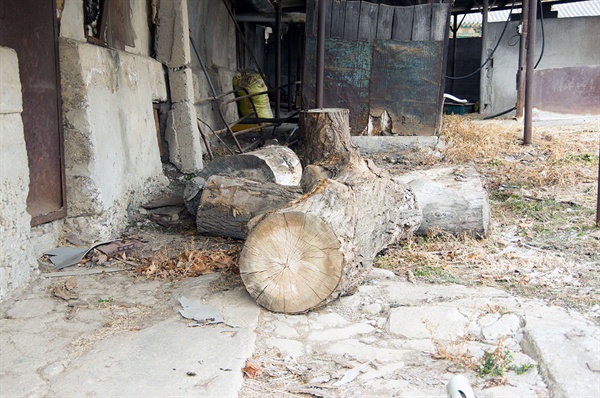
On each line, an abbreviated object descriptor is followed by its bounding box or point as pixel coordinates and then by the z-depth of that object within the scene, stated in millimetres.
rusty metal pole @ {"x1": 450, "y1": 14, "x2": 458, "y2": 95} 14469
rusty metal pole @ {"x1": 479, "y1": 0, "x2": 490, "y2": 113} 11448
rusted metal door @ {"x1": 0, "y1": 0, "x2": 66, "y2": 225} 3699
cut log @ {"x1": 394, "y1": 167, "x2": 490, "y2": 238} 4531
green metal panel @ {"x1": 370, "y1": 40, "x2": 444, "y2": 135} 7426
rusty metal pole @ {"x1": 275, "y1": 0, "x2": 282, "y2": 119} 9375
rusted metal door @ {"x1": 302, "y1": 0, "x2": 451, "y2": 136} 7383
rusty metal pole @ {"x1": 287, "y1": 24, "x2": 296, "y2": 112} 13551
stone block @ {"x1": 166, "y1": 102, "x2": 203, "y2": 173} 6293
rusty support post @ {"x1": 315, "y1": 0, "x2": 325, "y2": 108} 6352
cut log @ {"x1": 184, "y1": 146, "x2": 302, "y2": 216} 5121
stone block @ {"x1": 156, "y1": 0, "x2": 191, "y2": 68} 6184
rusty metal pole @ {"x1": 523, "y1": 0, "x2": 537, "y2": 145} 7355
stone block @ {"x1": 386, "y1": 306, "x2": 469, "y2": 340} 3014
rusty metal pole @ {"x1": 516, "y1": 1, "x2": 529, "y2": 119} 8917
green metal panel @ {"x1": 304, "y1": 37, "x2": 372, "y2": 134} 7473
